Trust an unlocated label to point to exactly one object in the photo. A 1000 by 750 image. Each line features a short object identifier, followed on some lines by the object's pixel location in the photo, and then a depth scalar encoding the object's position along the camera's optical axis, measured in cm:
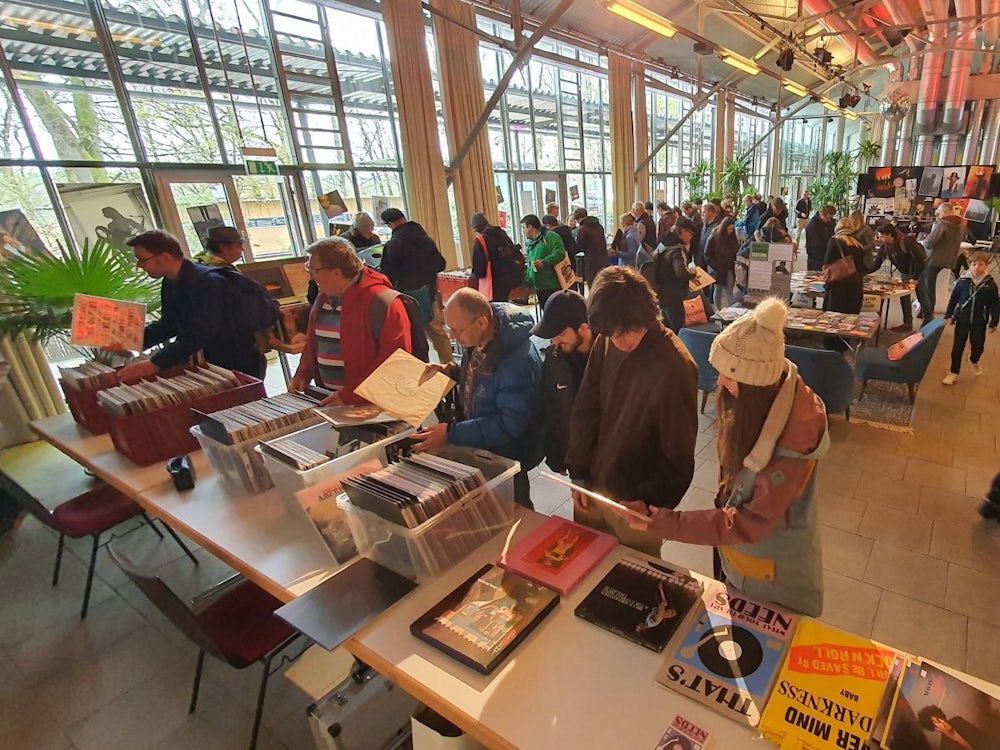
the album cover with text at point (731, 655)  96
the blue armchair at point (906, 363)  346
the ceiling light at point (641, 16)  477
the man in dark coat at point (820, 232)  623
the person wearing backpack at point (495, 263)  509
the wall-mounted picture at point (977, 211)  957
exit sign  574
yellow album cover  87
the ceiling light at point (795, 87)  1204
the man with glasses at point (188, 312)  239
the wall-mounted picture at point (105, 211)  473
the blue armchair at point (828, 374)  314
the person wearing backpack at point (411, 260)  438
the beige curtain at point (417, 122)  636
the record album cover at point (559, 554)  129
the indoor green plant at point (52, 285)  273
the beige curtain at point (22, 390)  425
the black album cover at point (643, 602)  112
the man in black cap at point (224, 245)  289
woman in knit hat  115
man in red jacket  218
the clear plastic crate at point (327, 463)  150
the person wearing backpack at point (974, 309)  402
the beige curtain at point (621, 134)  1006
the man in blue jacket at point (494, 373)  172
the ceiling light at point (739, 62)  774
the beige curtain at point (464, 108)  700
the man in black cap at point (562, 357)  181
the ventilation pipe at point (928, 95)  1134
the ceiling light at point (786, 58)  726
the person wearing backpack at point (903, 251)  551
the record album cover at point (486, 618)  109
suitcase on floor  135
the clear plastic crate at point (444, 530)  130
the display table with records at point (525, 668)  94
